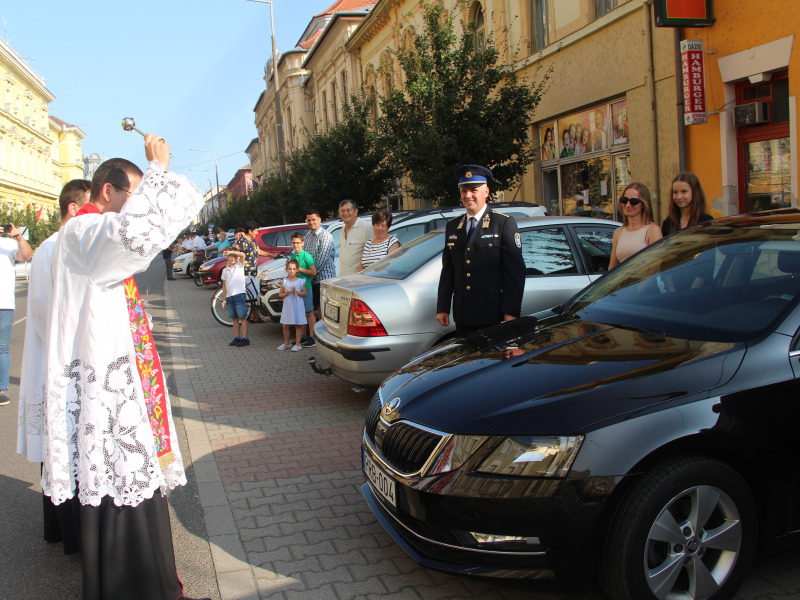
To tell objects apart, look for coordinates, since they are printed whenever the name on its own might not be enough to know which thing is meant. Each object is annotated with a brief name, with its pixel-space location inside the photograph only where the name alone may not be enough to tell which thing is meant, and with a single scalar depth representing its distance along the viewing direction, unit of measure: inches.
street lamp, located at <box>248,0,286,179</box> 997.8
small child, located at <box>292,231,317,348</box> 380.6
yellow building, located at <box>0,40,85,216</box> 2610.7
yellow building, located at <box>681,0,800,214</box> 379.6
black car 104.0
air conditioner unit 398.9
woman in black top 225.1
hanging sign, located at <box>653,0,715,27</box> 407.5
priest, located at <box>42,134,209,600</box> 99.5
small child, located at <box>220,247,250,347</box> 414.0
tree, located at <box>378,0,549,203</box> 520.7
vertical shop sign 428.8
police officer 201.2
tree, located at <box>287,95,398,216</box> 868.0
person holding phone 285.4
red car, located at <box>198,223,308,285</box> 654.5
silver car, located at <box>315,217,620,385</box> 229.5
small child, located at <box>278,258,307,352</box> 378.6
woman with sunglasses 224.8
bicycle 476.1
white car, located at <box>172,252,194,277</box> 1163.9
